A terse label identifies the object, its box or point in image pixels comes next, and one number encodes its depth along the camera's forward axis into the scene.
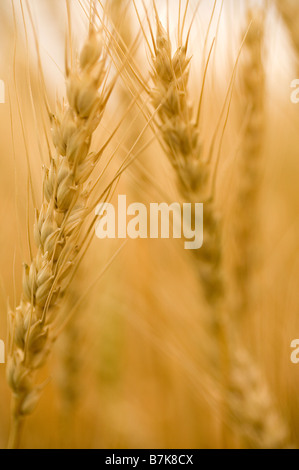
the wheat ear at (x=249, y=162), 0.28
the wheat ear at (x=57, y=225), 0.22
